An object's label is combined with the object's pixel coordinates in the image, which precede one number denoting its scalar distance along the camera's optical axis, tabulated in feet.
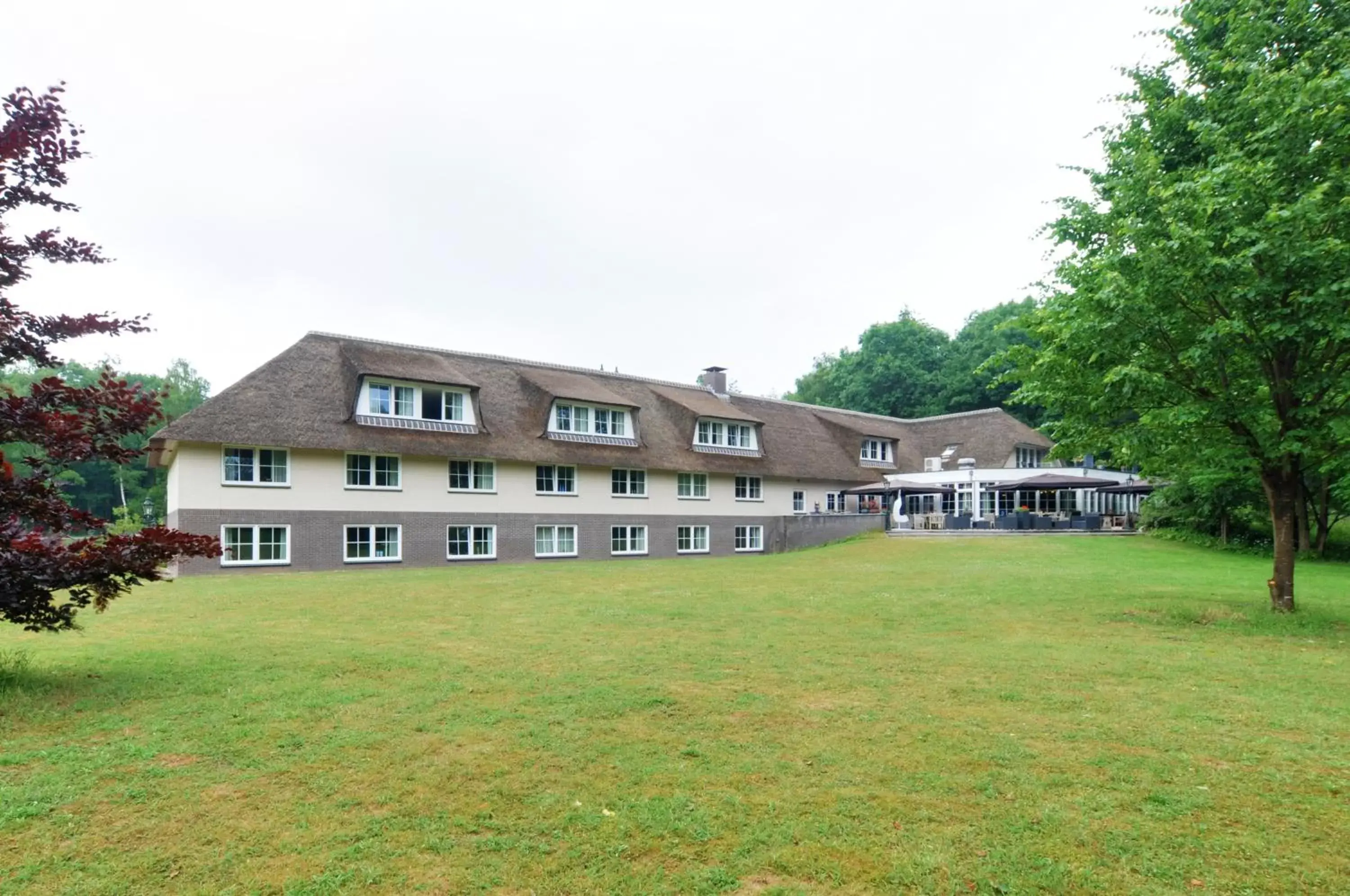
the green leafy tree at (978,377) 183.62
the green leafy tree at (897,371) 193.47
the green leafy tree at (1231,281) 34.06
